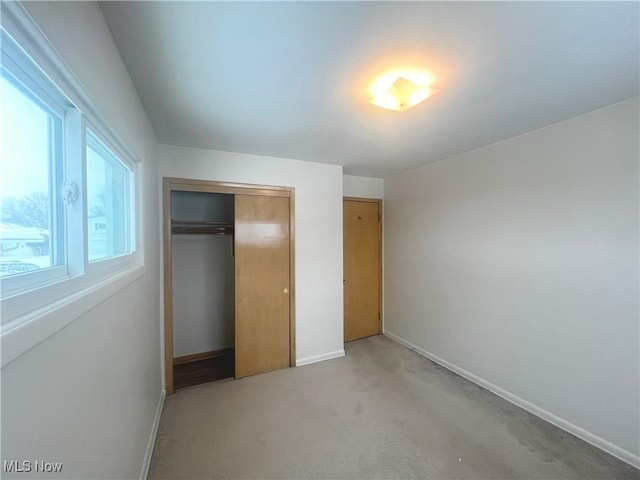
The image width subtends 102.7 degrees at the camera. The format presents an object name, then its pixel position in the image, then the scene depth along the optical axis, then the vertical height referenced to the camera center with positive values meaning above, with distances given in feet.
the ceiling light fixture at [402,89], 4.75 +2.89
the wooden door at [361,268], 12.39 -1.51
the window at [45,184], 2.02 +0.55
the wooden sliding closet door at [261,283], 9.12 -1.69
